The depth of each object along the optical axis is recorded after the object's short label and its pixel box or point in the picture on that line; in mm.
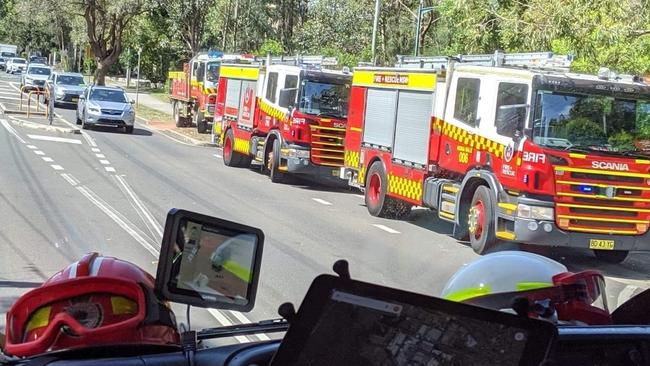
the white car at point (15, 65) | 81812
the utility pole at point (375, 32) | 28391
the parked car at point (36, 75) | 48100
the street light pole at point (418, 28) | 27116
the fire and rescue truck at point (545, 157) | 12398
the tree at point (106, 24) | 53875
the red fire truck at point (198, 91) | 34281
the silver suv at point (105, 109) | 30873
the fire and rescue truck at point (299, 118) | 20203
